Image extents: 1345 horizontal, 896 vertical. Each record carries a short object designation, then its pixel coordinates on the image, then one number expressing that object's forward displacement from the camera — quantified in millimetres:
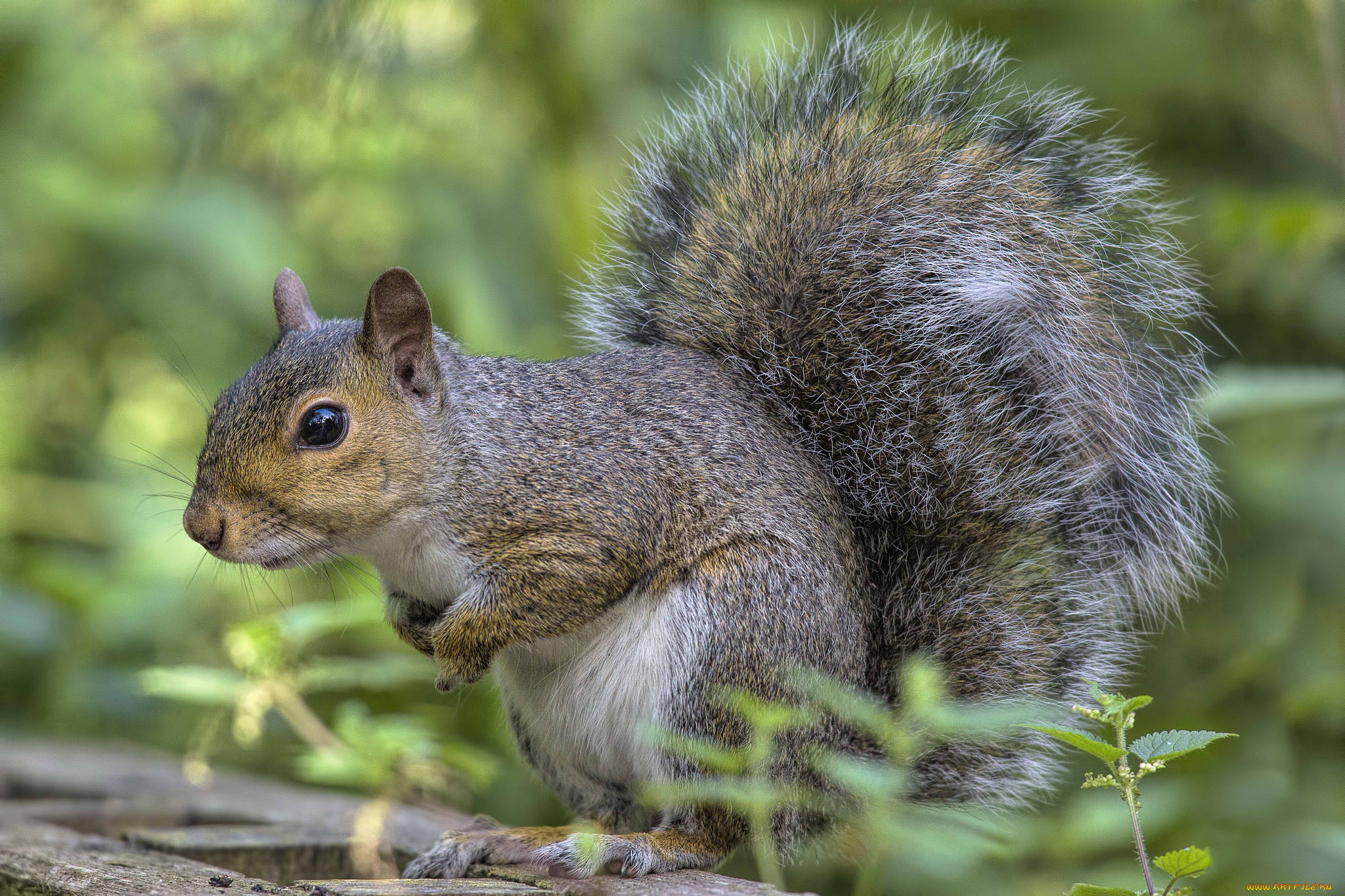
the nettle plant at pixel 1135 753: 2727
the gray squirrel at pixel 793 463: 3850
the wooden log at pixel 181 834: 3492
